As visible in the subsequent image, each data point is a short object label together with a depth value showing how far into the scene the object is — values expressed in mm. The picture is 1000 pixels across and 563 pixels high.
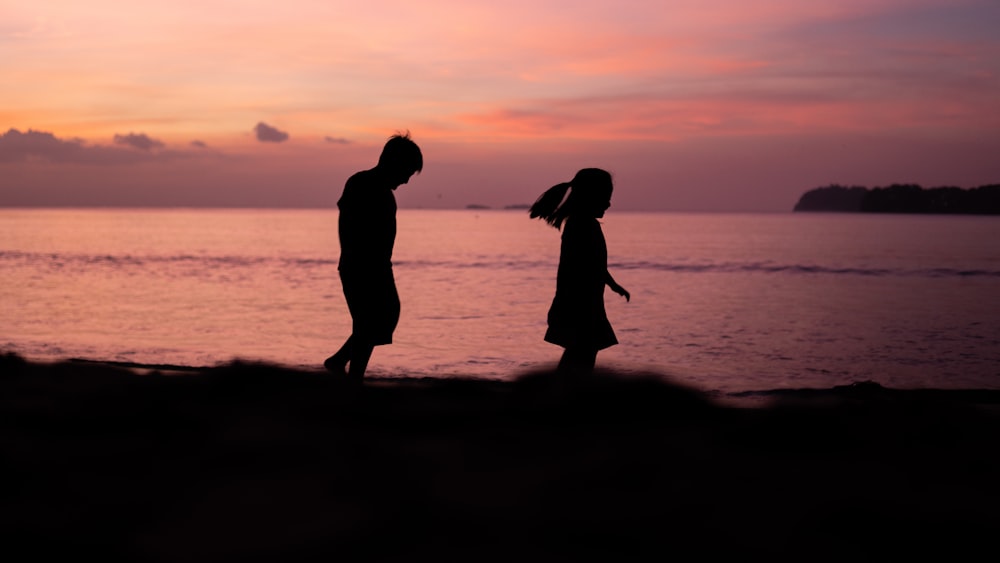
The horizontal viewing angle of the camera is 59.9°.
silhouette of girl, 6484
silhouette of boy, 6039
